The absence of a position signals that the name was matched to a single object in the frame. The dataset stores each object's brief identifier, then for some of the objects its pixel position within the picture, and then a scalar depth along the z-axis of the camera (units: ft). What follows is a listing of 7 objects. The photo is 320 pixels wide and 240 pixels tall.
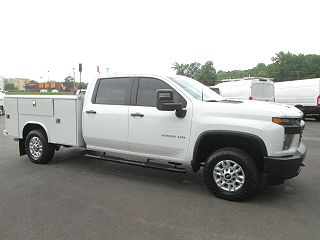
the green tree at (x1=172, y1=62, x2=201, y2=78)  225.34
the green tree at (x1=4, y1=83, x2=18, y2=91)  288.73
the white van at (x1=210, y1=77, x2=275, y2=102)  40.62
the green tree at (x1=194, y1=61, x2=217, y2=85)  198.13
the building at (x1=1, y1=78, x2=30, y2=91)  343.02
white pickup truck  11.33
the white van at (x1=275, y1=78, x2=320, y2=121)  41.75
